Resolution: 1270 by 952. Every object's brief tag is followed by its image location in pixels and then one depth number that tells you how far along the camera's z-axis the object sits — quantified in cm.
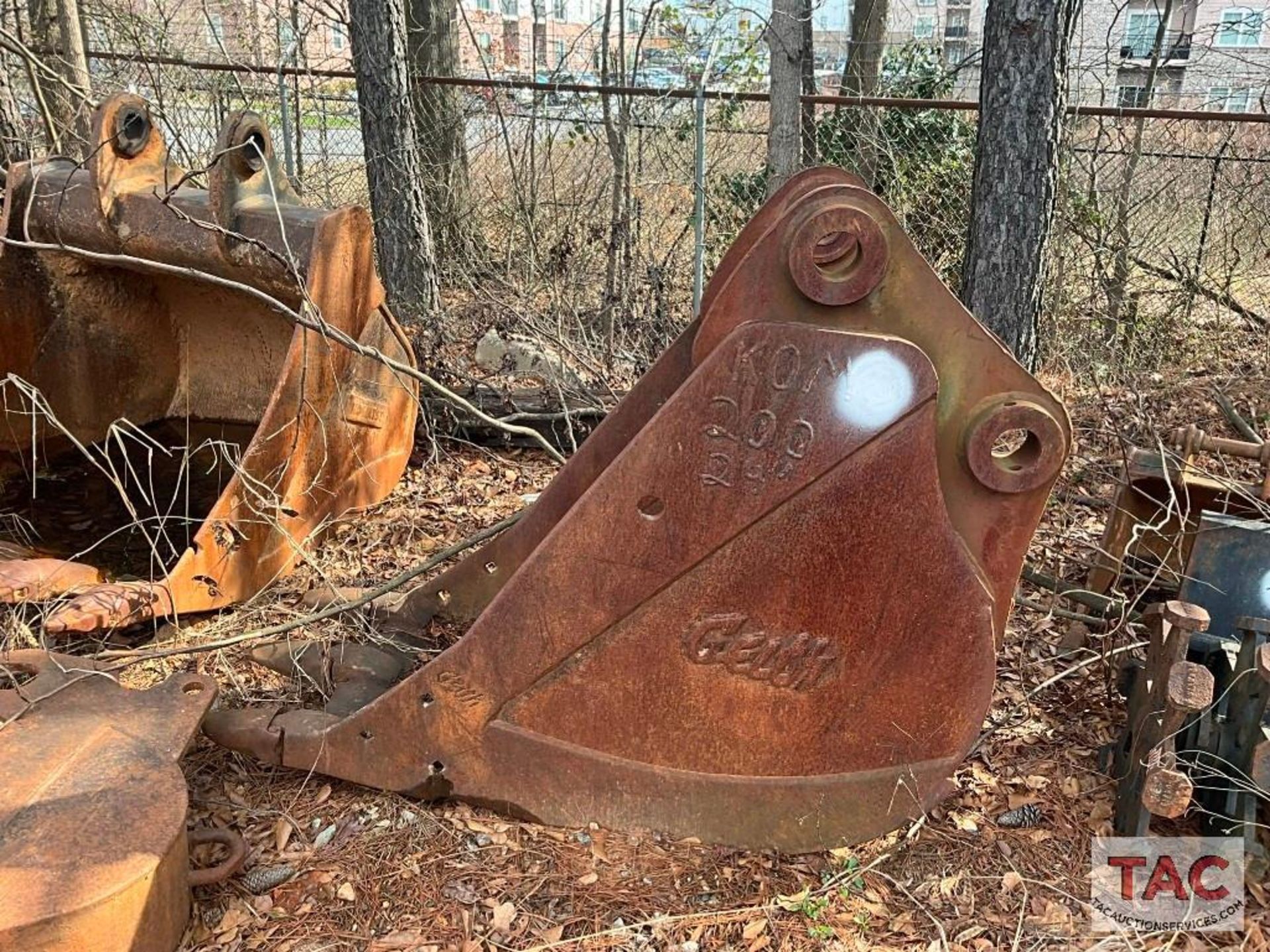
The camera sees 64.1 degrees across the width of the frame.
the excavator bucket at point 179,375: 337
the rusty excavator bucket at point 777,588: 216
